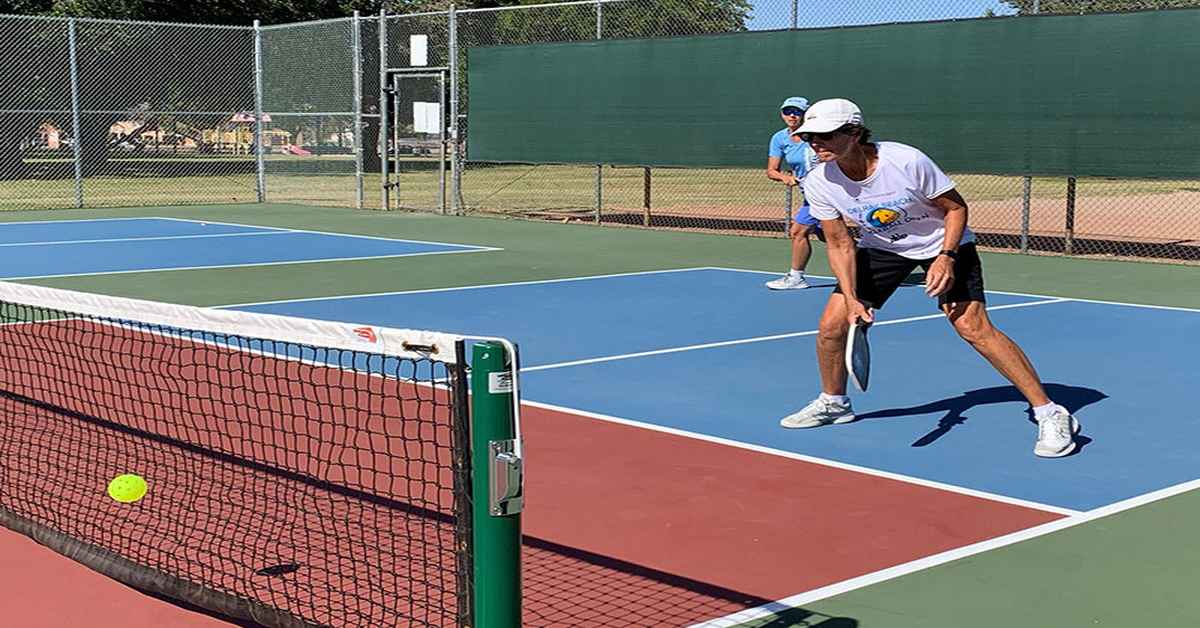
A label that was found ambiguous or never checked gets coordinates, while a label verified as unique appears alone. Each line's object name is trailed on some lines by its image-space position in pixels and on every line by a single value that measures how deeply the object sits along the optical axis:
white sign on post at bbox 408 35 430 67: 20.94
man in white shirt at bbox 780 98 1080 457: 5.94
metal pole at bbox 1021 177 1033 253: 15.05
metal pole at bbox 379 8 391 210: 21.00
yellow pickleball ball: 5.26
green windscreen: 13.95
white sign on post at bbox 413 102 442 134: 20.53
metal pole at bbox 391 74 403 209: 20.95
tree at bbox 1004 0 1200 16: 15.17
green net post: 3.14
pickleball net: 4.05
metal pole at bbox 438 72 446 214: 20.39
